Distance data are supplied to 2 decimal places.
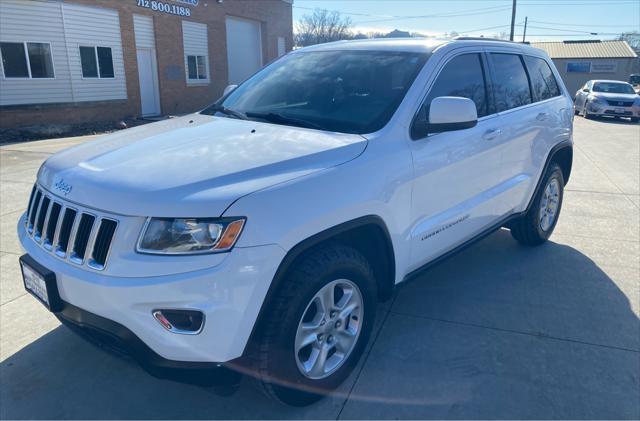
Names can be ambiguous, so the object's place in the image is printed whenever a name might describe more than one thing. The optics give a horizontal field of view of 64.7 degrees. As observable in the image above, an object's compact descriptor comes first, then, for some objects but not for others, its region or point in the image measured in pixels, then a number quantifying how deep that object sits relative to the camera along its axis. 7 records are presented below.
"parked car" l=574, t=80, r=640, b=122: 20.11
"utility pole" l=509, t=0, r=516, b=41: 36.34
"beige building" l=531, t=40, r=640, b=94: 48.44
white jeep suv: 2.12
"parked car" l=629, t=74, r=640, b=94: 31.38
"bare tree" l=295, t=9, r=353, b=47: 67.62
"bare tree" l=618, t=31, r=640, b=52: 81.12
